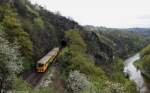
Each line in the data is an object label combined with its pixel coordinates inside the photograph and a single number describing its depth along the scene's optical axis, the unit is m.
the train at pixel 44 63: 60.78
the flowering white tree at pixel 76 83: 47.43
